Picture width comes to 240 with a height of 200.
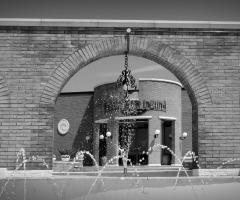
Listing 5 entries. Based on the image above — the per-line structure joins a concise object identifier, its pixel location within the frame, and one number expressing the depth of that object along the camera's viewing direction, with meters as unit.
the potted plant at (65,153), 25.14
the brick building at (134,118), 28.56
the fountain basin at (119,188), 7.12
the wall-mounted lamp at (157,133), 28.30
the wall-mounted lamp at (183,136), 29.28
